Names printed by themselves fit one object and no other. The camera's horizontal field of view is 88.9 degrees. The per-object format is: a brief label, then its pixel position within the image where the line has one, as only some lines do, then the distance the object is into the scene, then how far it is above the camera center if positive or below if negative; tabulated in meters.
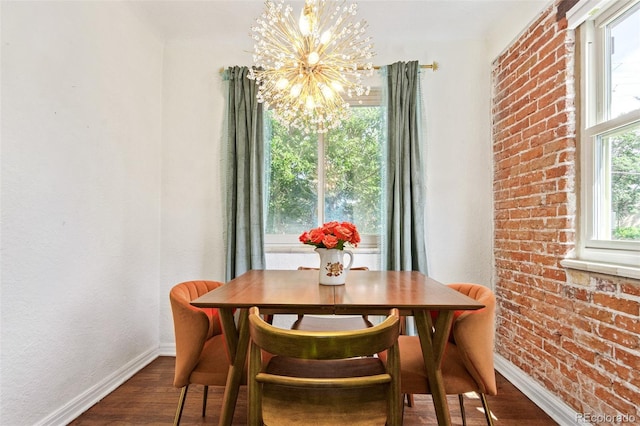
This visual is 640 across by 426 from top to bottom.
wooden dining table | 1.29 -0.35
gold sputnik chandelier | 1.67 +0.81
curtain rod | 2.70 +1.25
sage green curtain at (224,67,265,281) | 2.64 +0.33
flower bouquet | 1.56 -0.09
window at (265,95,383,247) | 2.83 +0.36
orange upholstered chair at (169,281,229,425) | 1.44 -0.60
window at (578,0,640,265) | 1.56 +0.43
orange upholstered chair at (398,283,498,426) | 1.33 -0.62
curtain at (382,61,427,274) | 2.60 +0.35
